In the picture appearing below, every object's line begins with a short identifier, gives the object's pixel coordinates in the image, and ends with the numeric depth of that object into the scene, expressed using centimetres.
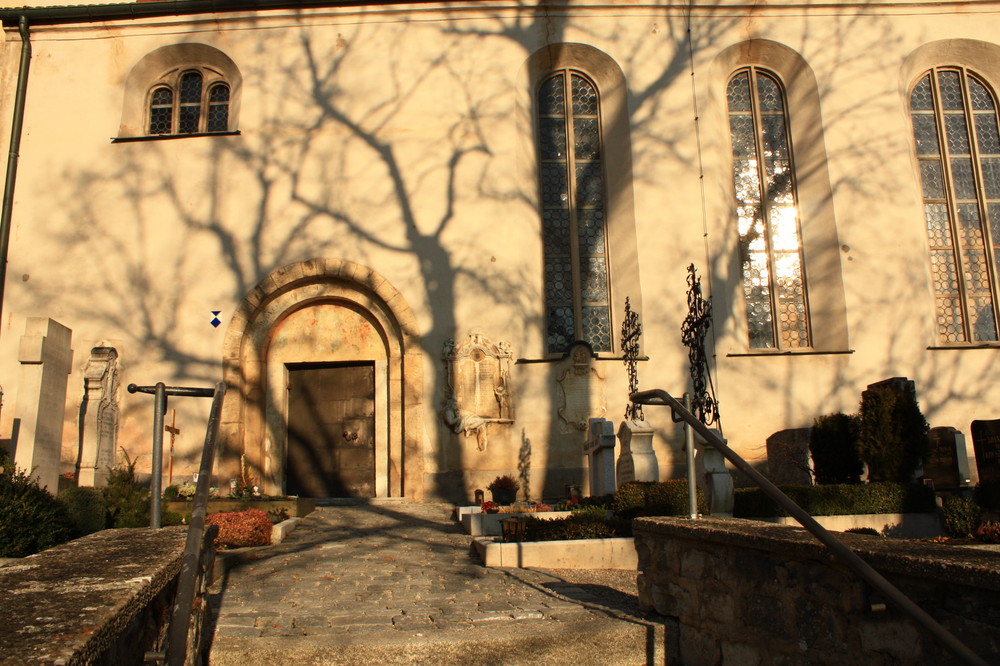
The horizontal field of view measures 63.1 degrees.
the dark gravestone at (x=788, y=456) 1259
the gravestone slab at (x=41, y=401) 973
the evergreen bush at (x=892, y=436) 1070
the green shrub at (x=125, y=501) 871
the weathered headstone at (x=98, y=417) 1197
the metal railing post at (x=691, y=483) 610
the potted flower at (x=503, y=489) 1209
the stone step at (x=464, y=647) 459
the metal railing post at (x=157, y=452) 551
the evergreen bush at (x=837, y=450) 1146
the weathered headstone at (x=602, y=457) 1100
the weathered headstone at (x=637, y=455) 1036
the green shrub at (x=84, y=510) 752
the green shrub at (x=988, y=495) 993
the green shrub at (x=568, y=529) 815
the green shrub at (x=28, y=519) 645
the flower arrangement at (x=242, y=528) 838
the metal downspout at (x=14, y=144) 1358
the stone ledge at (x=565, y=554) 775
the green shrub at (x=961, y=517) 978
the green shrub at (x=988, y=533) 889
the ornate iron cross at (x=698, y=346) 1144
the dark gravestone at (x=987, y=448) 1067
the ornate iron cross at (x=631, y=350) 1267
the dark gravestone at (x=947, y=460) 1117
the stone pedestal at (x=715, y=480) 923
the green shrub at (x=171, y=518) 922
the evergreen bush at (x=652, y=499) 878
